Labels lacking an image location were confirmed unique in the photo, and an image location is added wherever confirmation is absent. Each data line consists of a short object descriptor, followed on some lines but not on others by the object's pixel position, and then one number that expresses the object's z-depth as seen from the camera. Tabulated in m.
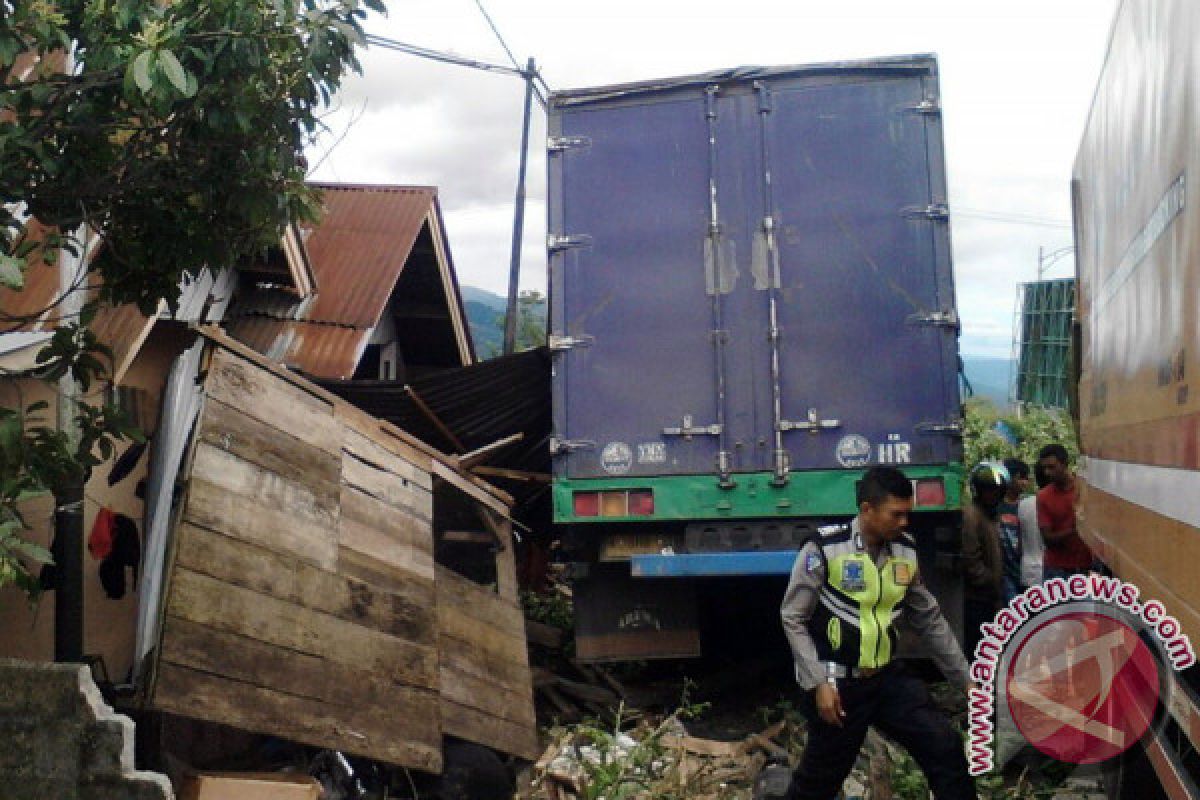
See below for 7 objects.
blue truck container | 7.47
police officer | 4.59
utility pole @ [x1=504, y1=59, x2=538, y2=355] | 19.27
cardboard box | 5.22
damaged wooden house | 5.16
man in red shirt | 7.73
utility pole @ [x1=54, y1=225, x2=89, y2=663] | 6.20
